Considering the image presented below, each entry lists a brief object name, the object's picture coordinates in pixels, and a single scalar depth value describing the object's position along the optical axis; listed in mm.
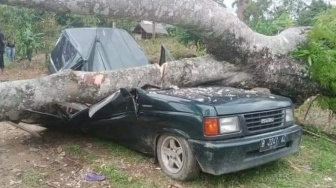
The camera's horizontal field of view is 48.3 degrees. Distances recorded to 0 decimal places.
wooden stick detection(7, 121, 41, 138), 5328
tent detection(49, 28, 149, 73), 5523
